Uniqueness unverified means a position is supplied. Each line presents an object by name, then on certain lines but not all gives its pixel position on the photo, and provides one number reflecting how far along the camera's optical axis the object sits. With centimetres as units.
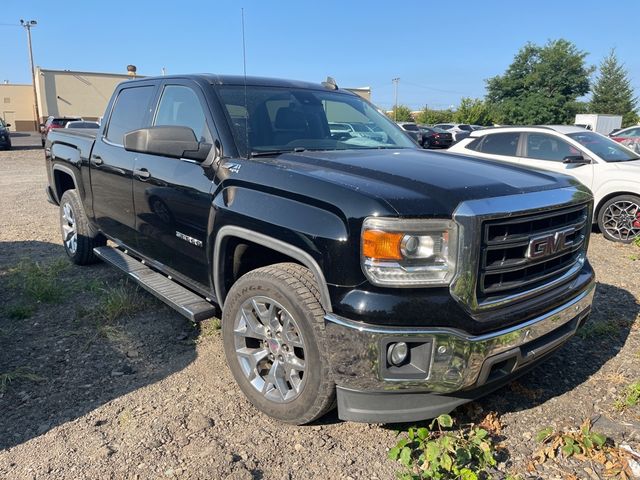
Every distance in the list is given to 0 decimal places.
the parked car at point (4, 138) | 2417
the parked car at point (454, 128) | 3212
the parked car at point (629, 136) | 1770
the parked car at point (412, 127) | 3133
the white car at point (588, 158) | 750
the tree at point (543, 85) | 4775
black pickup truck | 236
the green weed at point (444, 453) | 245
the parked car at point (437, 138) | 2917
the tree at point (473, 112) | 5159
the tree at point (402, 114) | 5875
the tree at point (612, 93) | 4906
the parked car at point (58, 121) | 2183
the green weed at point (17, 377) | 335
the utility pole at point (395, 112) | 5791
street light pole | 4244
